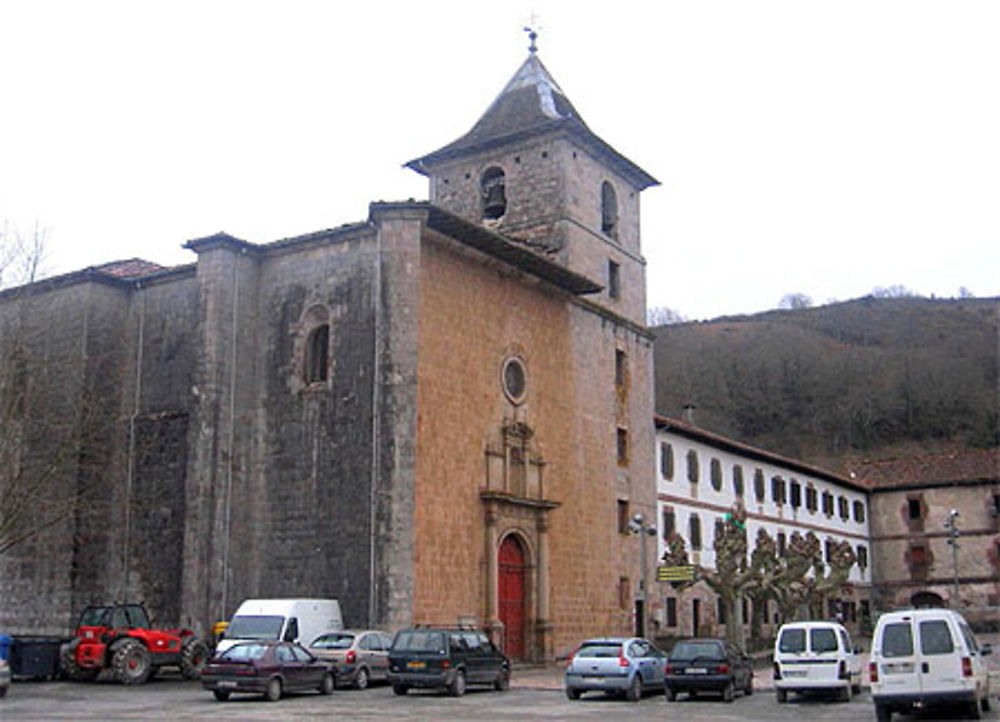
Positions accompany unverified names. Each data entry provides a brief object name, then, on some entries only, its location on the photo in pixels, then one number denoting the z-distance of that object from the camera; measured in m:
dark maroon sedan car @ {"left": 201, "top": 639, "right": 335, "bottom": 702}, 19.45
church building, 26.48
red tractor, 23.17
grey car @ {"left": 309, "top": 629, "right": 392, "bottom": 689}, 22.14
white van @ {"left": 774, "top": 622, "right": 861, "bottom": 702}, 19.72
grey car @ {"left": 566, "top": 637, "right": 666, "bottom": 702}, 20.72
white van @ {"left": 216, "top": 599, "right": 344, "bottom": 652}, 22.75
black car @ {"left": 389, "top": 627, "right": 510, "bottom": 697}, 20.45
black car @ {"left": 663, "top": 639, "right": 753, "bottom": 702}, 20.34
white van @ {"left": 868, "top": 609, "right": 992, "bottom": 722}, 15.28
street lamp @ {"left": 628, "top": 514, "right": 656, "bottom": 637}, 35.00
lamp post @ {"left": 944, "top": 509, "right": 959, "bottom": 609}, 42.78
